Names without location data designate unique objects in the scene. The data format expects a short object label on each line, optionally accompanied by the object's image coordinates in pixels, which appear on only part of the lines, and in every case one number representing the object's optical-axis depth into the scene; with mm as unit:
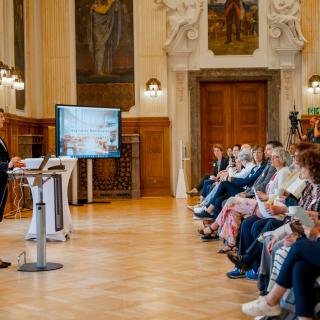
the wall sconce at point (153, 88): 11040
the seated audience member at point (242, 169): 6223
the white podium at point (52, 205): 6153
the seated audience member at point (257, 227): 3891
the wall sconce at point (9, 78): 8521
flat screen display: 9441
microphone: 4819
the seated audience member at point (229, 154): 8616
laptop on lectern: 4706
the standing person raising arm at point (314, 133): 7782
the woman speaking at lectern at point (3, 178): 4931
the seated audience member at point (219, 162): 8591
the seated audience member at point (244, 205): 4512
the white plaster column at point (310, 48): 11058
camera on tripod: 10232
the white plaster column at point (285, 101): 11122
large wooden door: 11421
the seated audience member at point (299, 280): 2838
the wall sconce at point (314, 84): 10947
